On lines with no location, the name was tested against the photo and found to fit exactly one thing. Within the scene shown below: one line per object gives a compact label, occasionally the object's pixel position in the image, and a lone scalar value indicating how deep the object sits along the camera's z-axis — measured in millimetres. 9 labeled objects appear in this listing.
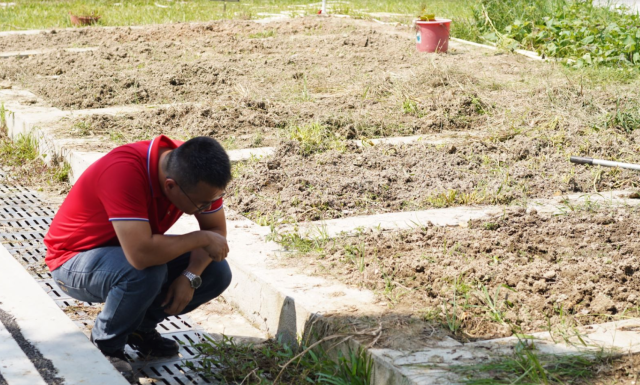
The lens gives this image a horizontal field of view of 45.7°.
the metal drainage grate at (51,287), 3533
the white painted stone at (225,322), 3877
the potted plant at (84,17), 14812
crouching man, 3131
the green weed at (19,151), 6996
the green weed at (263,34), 12977
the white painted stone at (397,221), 4508
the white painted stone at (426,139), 6488
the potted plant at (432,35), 10805
